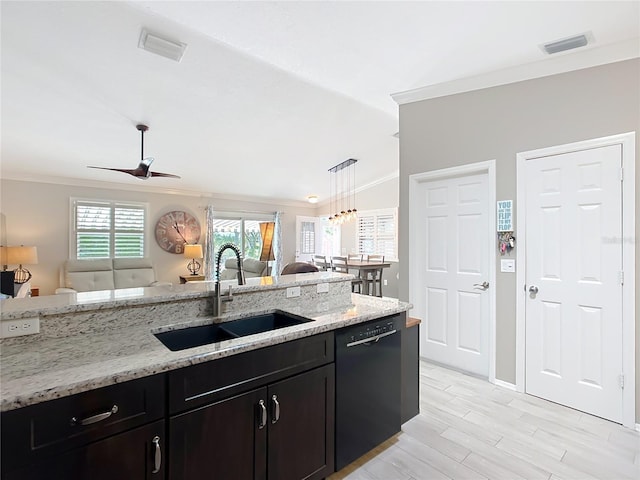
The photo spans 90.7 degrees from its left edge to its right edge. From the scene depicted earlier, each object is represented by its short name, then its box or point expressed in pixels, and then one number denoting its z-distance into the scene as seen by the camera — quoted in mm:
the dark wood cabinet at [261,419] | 1202
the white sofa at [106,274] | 5234
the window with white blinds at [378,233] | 7027
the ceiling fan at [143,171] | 3549
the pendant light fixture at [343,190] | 6375
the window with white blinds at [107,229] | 5602
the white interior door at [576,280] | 2365
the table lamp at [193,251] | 6371
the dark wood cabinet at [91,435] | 900
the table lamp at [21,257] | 4516
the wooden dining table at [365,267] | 6043
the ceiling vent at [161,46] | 2580
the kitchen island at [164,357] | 1019
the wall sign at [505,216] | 2861
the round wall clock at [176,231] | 6418
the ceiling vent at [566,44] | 2304
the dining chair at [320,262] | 6999
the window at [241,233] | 7238
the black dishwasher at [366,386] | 1735
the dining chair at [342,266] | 6309
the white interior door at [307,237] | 8445
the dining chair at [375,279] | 6352
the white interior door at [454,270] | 3139
